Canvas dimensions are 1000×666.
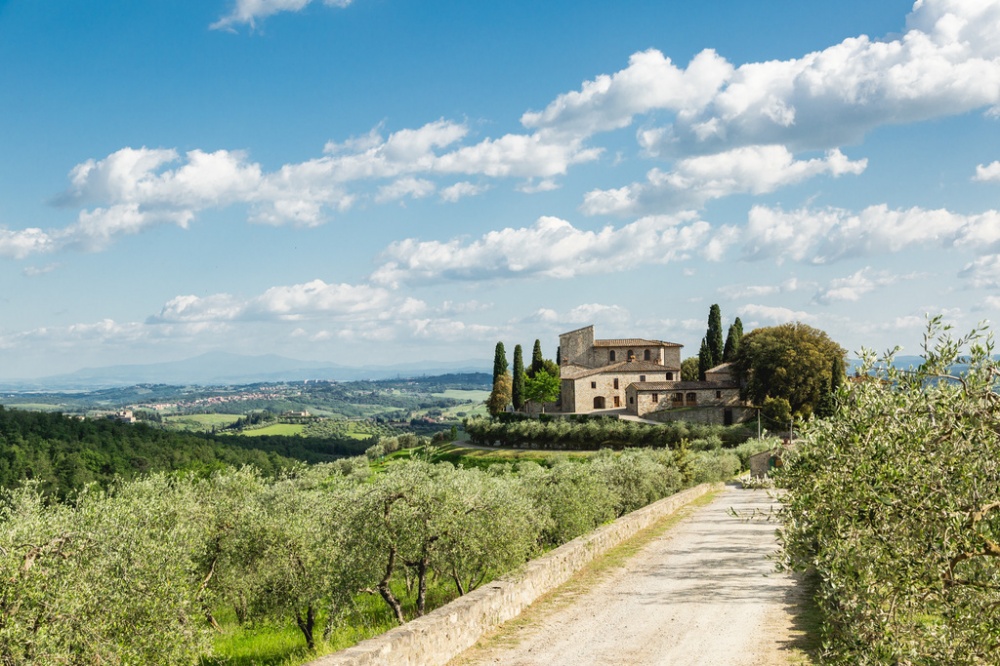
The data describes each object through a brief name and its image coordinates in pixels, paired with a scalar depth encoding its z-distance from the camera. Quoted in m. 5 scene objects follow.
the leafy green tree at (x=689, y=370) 110.81
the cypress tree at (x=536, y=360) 111.25
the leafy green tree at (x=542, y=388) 102.75
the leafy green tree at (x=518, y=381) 104.38
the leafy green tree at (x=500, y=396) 110.81
